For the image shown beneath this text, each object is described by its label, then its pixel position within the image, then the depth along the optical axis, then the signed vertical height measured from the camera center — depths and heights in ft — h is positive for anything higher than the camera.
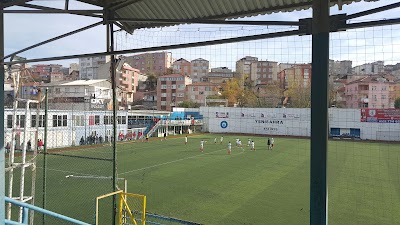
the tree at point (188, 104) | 163.94 +4.84
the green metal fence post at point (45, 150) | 22.59 -2.66
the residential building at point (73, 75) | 277.27 +32.22
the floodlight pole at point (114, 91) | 19.58 +1.37
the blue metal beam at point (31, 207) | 12.61 -3.63
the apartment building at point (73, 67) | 328.29 +46.13
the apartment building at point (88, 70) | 271.67 +35.85
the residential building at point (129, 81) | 203.17 +21.27
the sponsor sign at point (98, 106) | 109.86 +2.42
